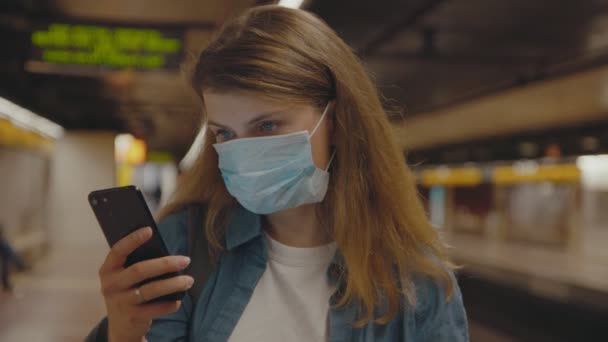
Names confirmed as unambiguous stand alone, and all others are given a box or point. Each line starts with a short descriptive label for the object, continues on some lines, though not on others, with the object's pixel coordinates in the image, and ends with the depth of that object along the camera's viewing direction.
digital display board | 5.51
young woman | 1.40
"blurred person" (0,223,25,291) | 9.17
